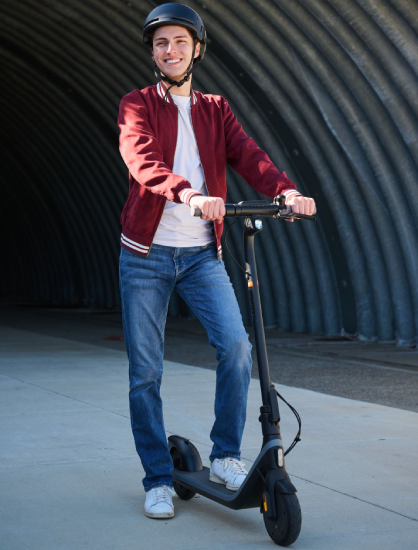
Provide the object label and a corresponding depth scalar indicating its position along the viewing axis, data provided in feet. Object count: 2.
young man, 12.19
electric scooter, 10.77
